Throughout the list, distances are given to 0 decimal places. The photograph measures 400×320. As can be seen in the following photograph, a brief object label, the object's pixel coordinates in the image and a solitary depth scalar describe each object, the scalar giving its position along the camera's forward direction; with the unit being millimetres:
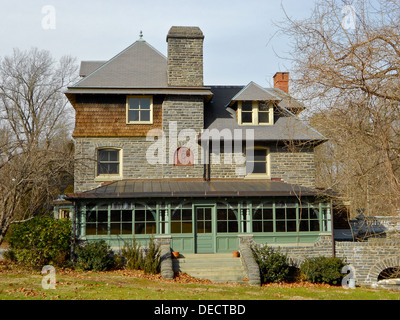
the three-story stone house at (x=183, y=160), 19297
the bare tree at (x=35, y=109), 35375
